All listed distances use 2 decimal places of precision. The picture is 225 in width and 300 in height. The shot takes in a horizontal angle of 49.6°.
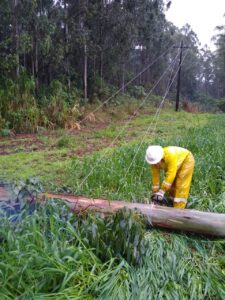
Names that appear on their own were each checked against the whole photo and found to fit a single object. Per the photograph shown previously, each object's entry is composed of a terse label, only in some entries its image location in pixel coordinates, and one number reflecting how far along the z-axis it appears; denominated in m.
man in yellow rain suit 3.37
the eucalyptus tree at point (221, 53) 27.84
